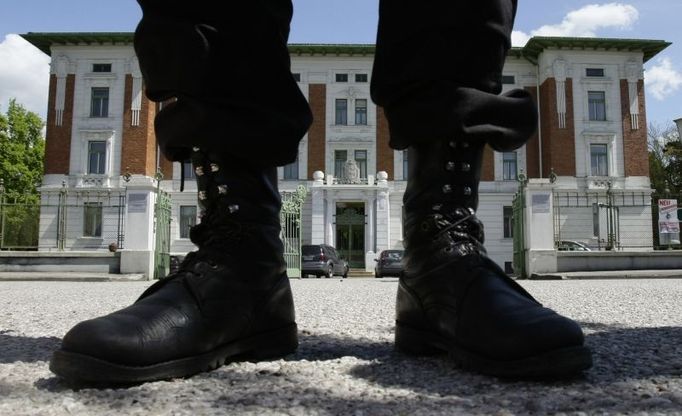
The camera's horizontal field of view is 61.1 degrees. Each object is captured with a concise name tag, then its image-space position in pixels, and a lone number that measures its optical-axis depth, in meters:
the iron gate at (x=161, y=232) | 12.45
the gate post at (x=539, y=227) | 12.52
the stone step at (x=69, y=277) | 10.88
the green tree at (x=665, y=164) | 33.06
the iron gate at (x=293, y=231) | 14.13
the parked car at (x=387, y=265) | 18.38
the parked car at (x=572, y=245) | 20.28
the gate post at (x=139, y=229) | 11.98
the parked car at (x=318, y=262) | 17.81
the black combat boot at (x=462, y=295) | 0.98
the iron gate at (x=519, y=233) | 13.08
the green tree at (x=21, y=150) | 31.81
